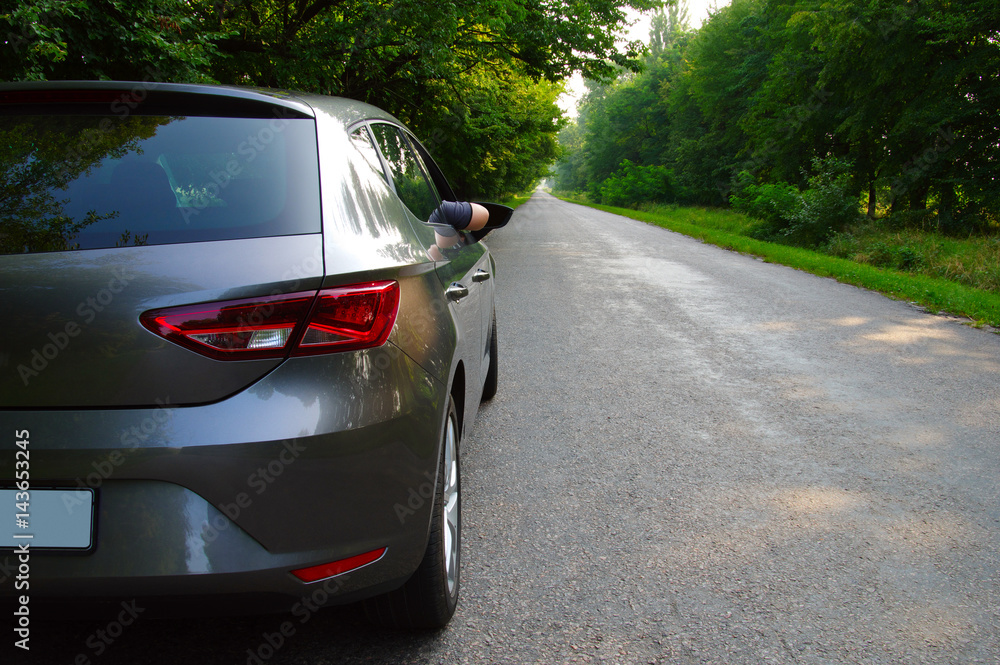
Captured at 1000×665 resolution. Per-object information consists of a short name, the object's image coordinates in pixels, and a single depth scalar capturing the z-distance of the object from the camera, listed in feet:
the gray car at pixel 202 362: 4.92
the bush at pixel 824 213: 60.54
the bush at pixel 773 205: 64.95
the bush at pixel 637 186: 175.11
